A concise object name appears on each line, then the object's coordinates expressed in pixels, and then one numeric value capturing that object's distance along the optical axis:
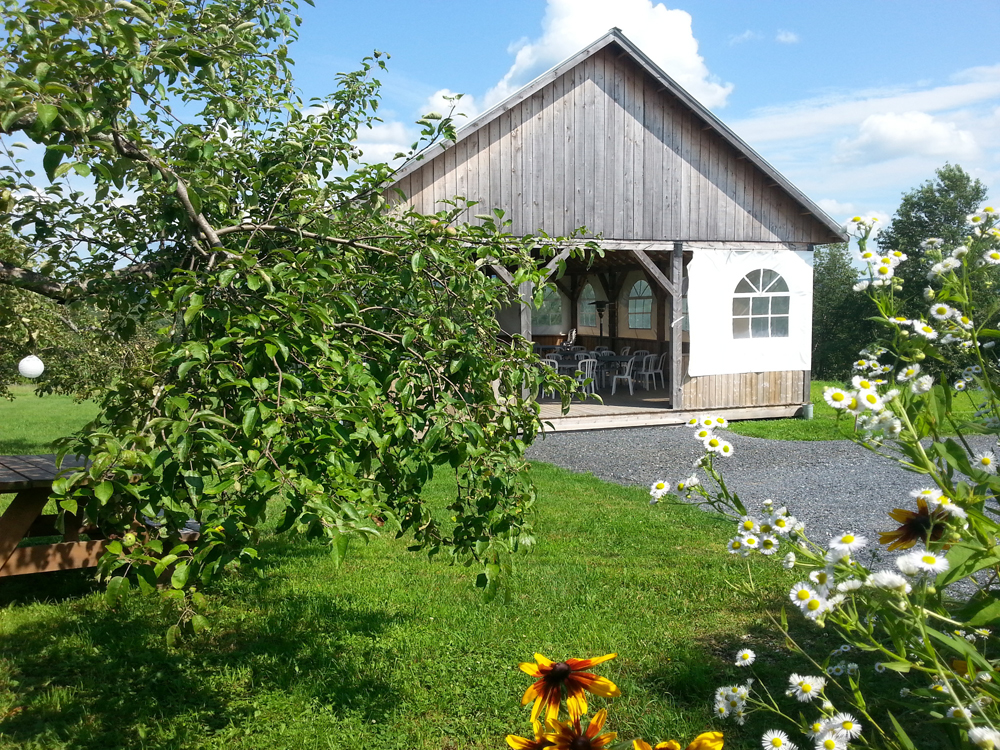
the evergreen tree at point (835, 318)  35.47
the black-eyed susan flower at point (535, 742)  1.23
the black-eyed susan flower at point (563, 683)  1.33
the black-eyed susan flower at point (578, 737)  1.20
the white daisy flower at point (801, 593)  1.33
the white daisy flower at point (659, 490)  1.89
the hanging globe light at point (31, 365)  6.01
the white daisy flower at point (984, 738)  1.02
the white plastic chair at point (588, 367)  14.58
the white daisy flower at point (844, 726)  1.31
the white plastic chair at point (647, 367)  15.06
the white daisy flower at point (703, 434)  1.75
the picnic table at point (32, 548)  4.23
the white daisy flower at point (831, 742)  1.28
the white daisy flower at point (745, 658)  1.91
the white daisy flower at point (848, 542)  1.28
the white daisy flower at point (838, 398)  1.30
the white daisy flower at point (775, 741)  1.48
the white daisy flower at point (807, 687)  1.49
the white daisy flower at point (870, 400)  1.25
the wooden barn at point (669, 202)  10.95
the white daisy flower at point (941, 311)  1.57
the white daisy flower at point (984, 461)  1.37
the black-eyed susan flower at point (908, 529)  1.61
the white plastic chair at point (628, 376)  14.42
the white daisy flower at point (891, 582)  1.13
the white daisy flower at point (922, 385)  1.42
